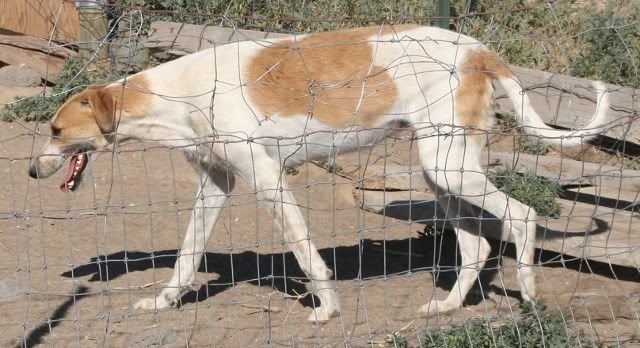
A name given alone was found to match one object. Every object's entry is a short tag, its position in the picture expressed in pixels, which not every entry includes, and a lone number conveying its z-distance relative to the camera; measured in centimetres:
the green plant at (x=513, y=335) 427
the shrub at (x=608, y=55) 793
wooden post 877
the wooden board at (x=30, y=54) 935
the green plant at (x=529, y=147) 701
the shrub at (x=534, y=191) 572
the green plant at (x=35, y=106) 818
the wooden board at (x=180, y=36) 808
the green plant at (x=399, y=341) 439
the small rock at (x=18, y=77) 913
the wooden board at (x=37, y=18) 984
